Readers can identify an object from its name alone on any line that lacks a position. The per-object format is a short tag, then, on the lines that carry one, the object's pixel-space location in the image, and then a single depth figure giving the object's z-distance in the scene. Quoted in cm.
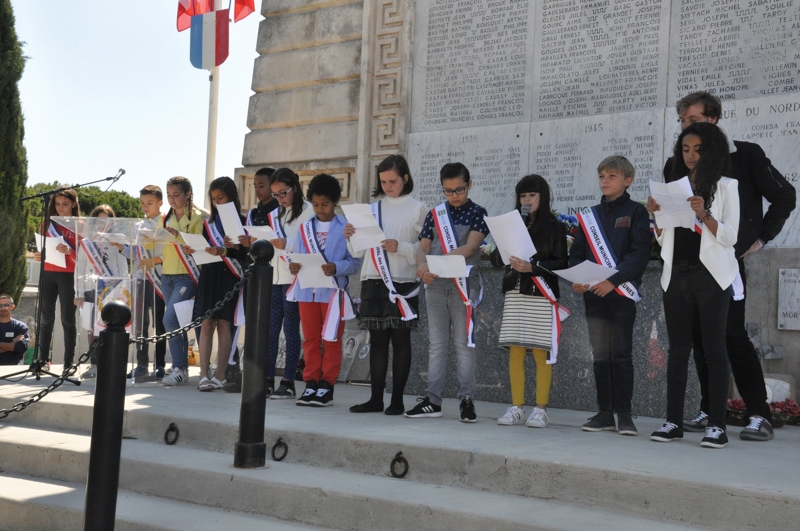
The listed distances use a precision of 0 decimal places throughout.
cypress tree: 1722
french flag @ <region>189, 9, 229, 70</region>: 1206
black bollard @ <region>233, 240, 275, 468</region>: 484
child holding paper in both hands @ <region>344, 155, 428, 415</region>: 615
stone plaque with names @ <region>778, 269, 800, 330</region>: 688
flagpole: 1173
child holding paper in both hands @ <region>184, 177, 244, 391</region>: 738
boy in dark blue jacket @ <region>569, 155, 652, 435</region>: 540
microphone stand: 802
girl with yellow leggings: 573
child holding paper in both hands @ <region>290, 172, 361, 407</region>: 657
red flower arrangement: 603
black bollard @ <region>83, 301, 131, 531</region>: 377
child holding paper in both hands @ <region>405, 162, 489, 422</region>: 597
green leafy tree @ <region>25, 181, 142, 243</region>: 4906
